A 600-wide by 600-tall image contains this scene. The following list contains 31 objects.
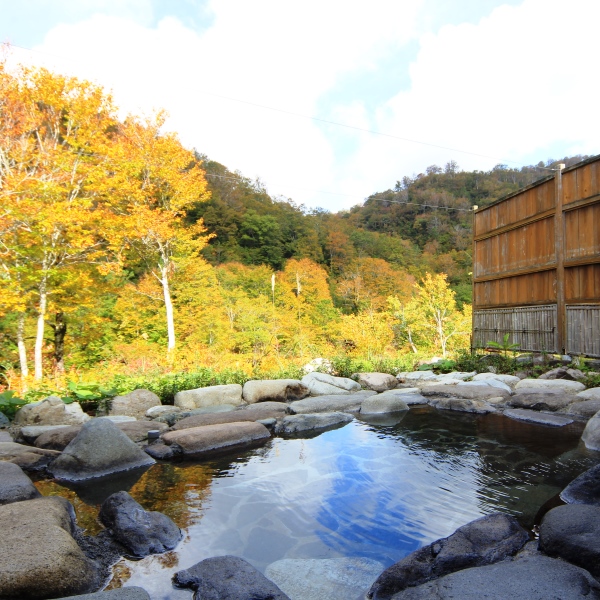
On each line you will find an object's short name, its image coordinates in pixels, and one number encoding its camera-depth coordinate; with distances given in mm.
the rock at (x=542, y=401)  6598
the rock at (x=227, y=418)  6074
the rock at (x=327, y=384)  8578
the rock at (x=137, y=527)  2939
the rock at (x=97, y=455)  4418
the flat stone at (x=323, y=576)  2488
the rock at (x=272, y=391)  7910
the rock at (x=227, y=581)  2293
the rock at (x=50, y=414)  6250
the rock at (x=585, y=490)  3379
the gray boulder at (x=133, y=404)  6965
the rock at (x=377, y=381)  9291
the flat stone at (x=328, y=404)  7230
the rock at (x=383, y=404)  7246
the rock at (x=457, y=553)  2438
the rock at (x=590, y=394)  6508
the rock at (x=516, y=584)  2039
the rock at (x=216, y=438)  5168
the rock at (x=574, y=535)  2377
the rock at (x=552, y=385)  7277
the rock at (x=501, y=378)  8419
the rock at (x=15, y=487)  3439
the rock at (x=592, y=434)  4820
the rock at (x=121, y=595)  2033
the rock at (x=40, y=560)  2223
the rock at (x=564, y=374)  7801
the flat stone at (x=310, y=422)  6227
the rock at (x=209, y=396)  7418
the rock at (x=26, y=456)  4582
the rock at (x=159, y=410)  6848
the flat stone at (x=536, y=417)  5953
